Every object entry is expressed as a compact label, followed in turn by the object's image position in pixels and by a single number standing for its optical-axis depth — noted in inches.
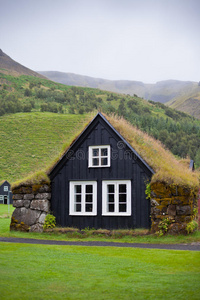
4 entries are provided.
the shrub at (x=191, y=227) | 719.4
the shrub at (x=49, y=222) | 825.5
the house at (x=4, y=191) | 2635.3
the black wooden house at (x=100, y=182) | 779.4
